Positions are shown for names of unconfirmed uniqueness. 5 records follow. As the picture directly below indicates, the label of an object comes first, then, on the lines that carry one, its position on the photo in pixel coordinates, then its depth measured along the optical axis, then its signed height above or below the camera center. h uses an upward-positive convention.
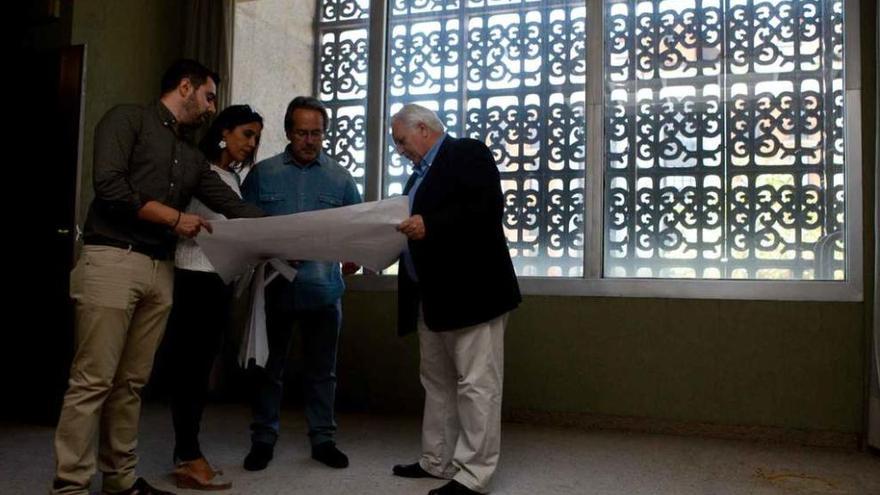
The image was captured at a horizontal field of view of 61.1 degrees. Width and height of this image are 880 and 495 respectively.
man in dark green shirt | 2.03 +0.03
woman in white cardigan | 2.35 -0.13
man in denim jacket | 2.73 -0.07
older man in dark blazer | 2.33 +0.04
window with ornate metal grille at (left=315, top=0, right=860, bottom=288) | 3.43 +0.80
